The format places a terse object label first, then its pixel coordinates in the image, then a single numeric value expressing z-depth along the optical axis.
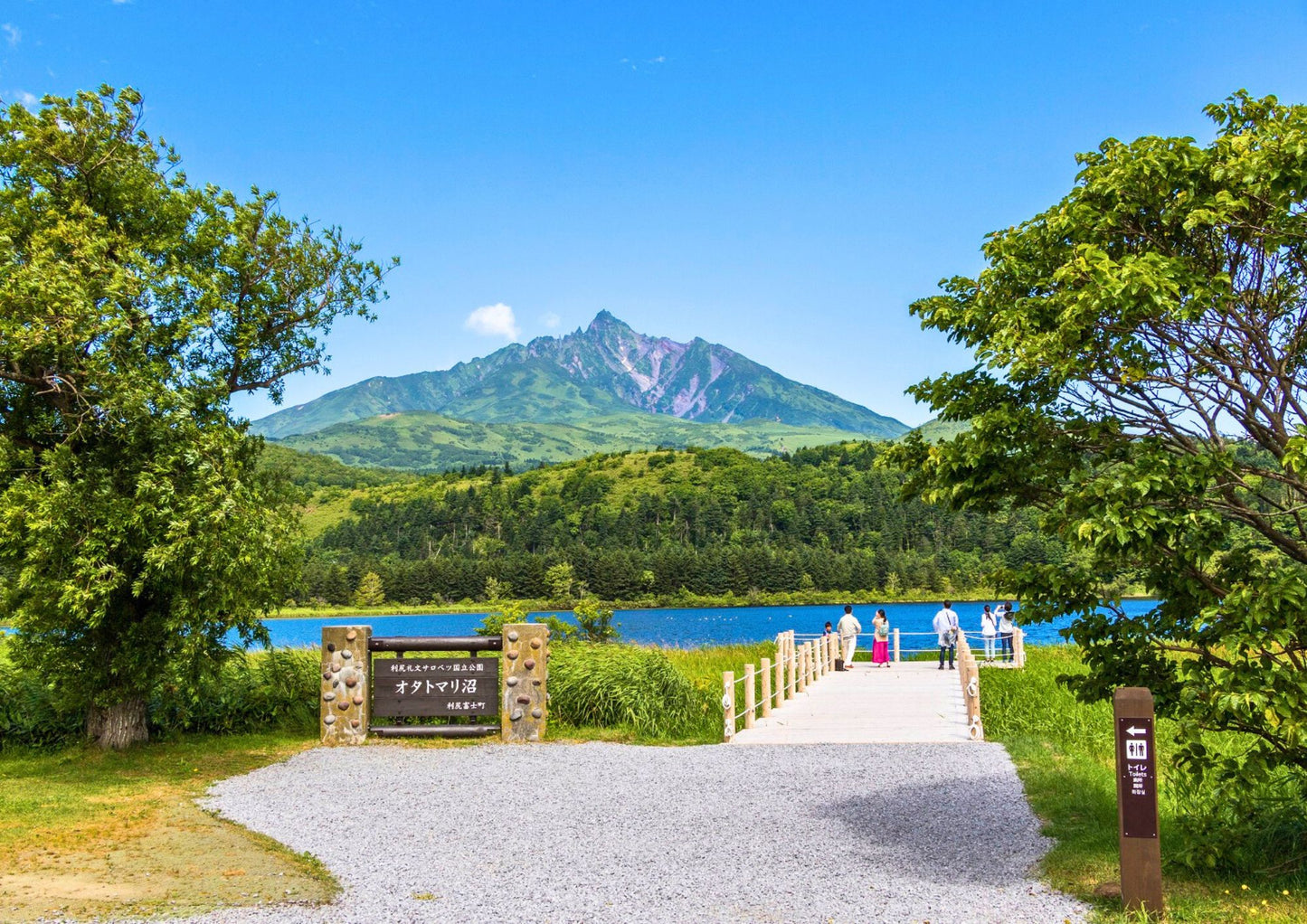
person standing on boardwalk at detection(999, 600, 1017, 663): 27.00
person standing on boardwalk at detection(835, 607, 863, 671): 27.45
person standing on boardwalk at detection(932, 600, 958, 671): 25.00
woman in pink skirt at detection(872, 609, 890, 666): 27.27
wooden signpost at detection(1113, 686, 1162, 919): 6.65
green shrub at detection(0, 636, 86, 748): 13.89
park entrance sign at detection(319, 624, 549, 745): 14.97
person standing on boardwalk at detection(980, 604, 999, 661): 27.12
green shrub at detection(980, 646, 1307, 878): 7.14
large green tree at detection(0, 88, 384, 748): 11.88
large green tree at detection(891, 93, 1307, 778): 6.43
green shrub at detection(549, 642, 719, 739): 15.81
